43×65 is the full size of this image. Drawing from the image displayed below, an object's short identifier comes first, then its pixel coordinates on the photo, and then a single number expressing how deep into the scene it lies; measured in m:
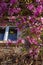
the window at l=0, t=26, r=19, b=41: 6.76
